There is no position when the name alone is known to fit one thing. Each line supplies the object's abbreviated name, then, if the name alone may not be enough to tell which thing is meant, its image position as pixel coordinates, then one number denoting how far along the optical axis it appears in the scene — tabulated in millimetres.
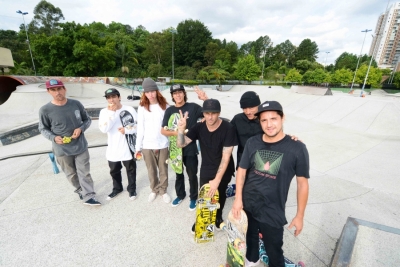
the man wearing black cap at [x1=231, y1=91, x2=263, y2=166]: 2229
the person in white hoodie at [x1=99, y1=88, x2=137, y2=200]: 2709
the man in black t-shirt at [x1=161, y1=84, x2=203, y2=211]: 2552
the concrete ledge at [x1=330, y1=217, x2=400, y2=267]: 1771
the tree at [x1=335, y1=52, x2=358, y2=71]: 57844
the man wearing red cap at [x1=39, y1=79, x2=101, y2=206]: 2541
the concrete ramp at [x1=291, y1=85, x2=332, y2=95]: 14532
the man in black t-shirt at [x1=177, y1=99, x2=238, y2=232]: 2022
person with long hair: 2740
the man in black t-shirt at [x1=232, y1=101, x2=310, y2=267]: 1442
